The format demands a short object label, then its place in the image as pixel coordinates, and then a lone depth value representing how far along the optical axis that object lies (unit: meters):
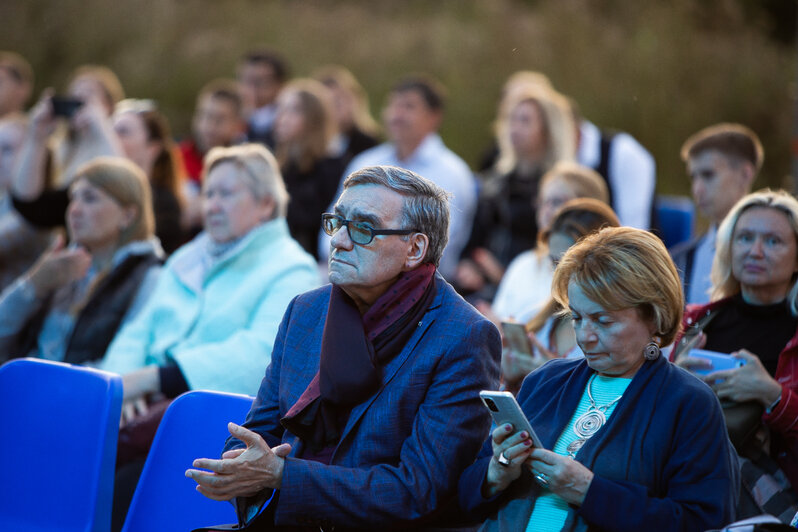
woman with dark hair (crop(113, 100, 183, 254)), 10.93
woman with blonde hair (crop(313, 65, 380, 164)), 13.59
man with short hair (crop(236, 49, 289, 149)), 14.43
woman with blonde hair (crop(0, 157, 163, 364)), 8.32
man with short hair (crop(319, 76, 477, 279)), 11.69
